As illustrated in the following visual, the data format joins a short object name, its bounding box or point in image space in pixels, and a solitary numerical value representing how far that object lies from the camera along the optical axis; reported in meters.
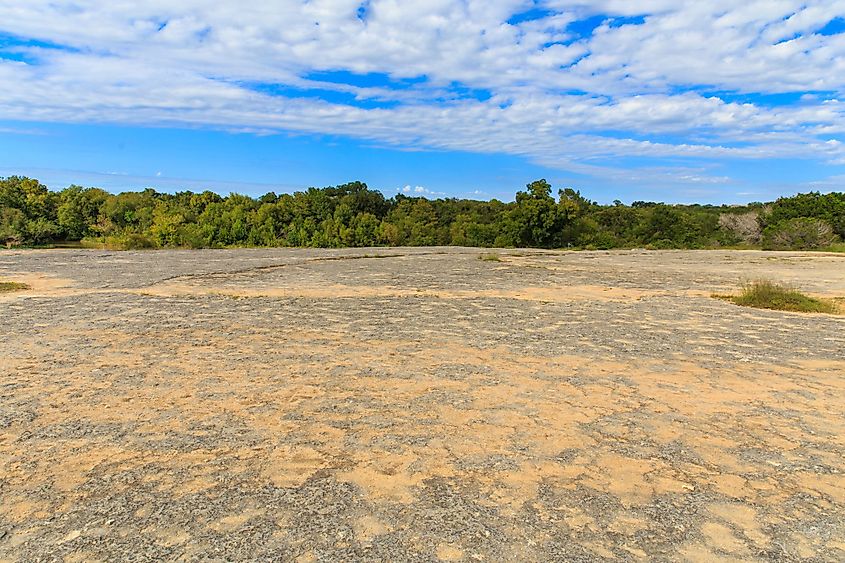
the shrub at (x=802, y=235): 38.22
